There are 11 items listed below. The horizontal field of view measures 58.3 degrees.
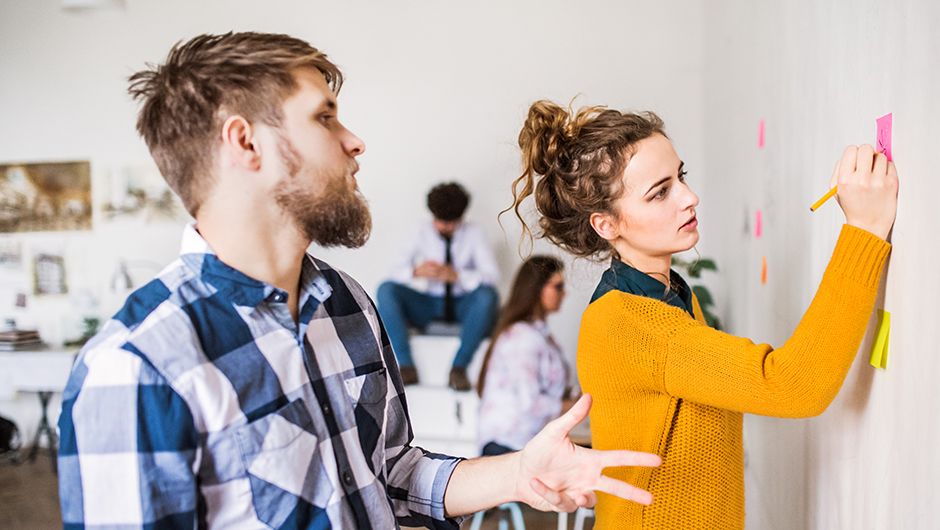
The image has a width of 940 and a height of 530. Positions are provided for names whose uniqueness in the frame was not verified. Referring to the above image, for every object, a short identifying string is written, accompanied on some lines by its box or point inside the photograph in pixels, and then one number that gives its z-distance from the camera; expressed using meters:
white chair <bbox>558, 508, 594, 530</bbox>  3.05
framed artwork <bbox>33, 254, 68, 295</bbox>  6.04
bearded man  0.98
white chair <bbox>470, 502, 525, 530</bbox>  3.23
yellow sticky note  1.19
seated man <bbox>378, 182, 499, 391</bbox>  5.11
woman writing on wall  1.15
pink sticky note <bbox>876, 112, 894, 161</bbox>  1.17
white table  5.30
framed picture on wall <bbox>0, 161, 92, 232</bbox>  6.04
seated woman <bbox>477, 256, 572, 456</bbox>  3.37
